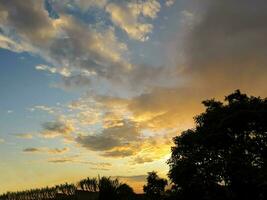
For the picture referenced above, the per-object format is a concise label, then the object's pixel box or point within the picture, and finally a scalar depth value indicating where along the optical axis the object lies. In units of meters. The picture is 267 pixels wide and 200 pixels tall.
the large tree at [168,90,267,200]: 23.00
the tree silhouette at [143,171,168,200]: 38.84
